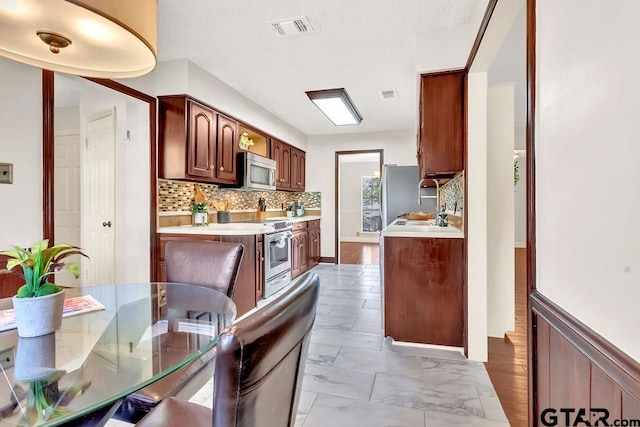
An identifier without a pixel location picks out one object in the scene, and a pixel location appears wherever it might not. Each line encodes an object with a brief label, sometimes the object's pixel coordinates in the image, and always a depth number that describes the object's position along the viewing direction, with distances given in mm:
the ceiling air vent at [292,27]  2445
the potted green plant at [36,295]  1071
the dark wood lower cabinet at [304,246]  4898
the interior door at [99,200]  3248
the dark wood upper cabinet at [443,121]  2492
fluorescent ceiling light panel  3966
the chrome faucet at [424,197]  4616
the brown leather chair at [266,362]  525
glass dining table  799
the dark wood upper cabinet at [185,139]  3189
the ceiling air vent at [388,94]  3956
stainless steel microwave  4047
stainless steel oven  3709
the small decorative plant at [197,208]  3734
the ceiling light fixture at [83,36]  1058
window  9883
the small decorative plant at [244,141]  4395
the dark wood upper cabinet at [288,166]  5191
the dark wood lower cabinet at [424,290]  2453
